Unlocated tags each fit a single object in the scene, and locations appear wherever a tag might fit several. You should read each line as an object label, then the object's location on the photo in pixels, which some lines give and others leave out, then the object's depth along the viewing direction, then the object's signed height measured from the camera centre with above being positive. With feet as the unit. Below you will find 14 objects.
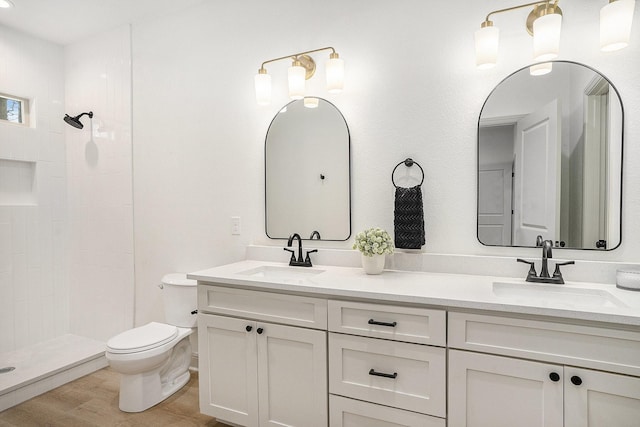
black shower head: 9.74 +2.39
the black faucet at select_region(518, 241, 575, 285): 5.25 -0.97
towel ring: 6.48 +0.80
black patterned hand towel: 6.31 -0.22
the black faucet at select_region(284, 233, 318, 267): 7.03 -1.03
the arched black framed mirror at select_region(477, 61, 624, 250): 5.32 +0.75
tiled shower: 9.39 +0.11
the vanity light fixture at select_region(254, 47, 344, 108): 6.63 +2.58
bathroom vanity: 4.01 -1.92
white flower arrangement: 6.06 -0.61
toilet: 6.82 -2.87
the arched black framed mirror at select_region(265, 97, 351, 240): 7.14 +0.72
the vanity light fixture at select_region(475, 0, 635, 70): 4.79 +2.53
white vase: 6.13 -0.98
